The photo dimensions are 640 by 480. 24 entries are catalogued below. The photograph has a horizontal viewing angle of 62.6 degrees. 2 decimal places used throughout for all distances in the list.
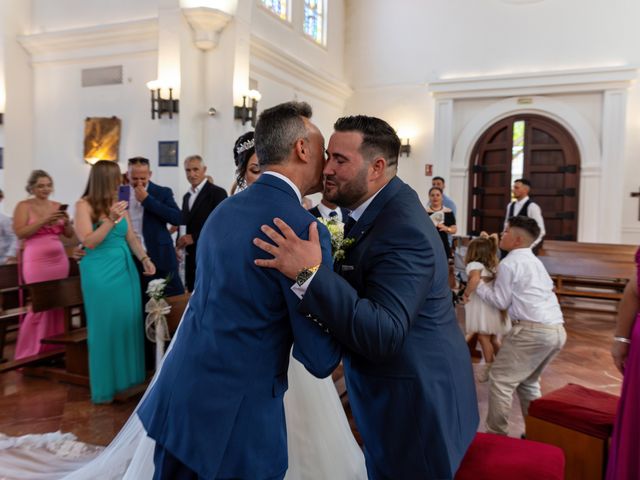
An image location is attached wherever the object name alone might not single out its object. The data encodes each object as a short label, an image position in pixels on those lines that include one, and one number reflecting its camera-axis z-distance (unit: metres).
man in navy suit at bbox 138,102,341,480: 1.41
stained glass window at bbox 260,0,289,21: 9.49
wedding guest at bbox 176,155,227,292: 5.23
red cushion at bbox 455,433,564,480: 1.92
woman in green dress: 4.04
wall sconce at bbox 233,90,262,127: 7.79
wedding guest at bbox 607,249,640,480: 2.06
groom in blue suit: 1.36
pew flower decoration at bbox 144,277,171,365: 3.84
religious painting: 8.20
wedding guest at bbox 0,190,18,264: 5.89
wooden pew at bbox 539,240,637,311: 8.20
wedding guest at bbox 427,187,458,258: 7.09
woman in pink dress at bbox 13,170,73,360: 5.04
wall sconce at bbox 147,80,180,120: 7.48
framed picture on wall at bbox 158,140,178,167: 7.66
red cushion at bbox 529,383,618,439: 2.61
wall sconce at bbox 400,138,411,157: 12.12
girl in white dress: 4.29
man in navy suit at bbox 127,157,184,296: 4.72
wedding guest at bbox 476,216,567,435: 3.33
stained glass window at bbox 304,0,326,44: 11.11
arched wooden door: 11.23
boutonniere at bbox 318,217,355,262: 1.68
